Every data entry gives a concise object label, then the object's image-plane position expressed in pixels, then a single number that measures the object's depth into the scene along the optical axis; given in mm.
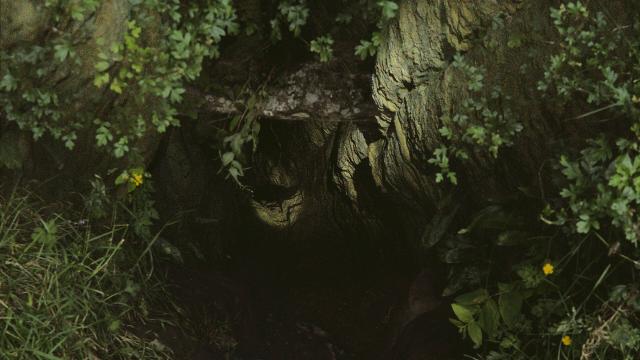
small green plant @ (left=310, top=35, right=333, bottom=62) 3340
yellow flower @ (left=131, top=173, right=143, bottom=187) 3486
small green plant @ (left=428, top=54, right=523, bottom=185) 3205
